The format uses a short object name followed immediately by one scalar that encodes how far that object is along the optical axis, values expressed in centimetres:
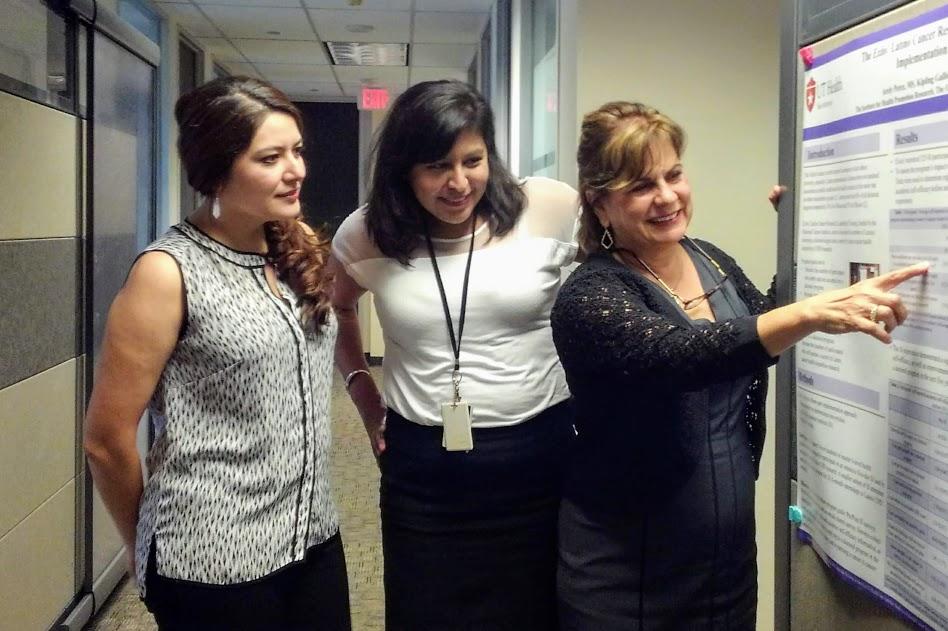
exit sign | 796
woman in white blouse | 154
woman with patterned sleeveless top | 125
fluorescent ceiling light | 659
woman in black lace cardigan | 120
